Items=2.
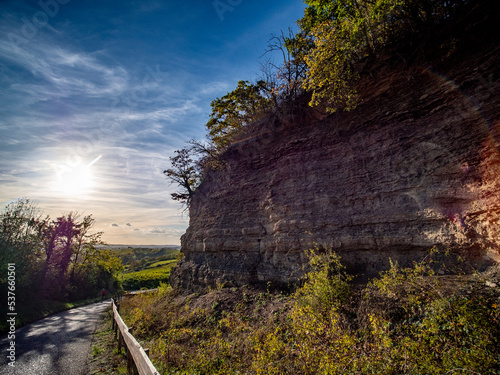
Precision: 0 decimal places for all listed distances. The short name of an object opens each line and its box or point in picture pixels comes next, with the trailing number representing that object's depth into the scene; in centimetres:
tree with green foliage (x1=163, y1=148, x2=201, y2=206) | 1712
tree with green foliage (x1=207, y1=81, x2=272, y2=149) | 1389
